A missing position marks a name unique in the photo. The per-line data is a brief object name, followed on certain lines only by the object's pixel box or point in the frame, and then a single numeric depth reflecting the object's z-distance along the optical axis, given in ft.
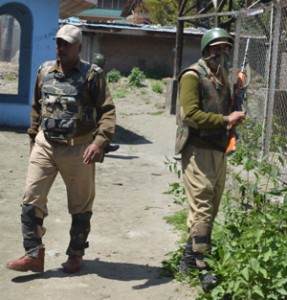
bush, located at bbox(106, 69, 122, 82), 70.64
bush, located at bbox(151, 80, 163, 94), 66.23
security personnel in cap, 15.69
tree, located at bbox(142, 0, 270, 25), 109.60
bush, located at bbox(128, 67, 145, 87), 68.95
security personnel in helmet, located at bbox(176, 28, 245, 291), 14.82
